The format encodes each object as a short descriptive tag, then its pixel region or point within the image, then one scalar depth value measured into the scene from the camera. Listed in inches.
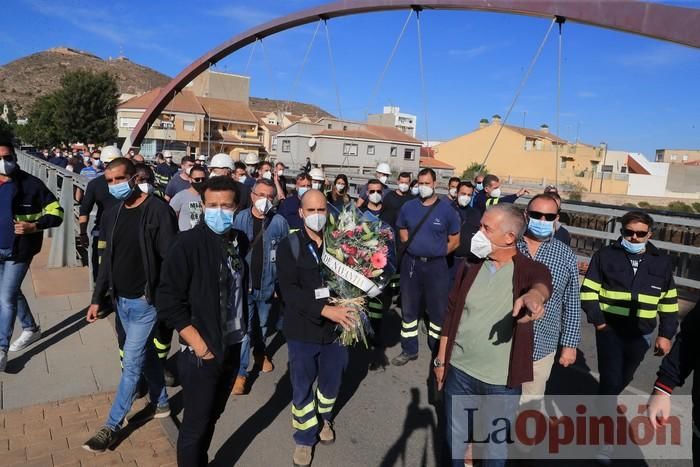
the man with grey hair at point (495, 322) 106.8
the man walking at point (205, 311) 103.0
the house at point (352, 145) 1838.1
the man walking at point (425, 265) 204.5
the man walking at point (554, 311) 130.0
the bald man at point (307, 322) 126.9
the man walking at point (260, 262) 178.2
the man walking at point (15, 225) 176.2
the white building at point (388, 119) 2726.4
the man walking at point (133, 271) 135.0
